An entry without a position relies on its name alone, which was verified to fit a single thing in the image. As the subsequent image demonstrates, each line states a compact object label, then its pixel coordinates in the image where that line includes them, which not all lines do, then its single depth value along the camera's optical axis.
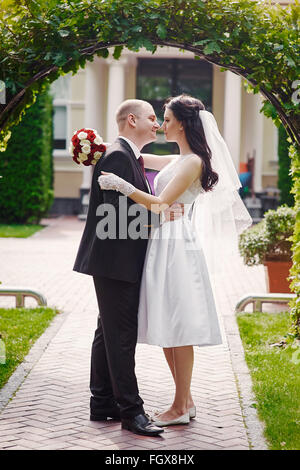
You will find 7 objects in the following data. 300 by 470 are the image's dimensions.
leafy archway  5.79
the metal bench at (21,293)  8.70
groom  4.81
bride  4.88
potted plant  9.16
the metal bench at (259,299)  8.37
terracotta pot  9.10
